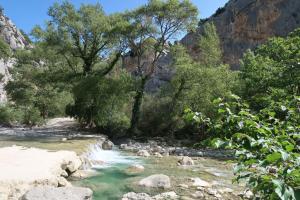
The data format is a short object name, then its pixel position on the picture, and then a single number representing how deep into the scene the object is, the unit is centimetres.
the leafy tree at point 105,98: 1981
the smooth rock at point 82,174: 963
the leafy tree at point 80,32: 2120
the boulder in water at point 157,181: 876
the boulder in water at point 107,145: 1667
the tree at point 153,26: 2042
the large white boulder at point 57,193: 645
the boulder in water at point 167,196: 777
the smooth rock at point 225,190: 847
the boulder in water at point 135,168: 1079
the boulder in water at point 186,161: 1245
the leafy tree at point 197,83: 1966
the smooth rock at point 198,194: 805
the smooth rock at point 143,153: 1474
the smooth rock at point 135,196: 761
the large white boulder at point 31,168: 694
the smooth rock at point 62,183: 808
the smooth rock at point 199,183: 898
